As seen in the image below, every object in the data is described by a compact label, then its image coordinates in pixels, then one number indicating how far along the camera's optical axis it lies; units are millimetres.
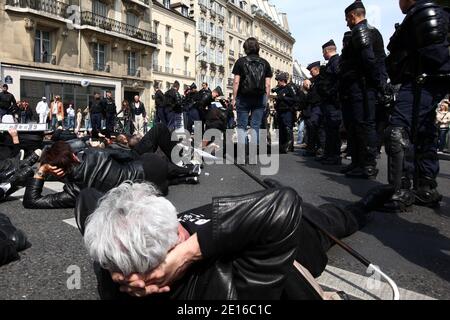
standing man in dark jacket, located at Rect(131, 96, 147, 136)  19719
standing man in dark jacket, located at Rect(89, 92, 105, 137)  17078
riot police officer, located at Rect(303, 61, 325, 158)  8109
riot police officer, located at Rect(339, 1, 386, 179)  4961
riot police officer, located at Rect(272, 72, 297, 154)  8891
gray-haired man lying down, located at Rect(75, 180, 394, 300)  1256
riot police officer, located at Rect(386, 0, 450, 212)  3475
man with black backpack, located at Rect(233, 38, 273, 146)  6730
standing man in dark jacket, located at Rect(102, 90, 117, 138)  17359
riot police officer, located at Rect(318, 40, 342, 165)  6883
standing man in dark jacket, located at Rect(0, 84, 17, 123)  15133
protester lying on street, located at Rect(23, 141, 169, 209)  3719
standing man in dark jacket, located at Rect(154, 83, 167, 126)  13080
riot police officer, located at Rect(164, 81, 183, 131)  12688
